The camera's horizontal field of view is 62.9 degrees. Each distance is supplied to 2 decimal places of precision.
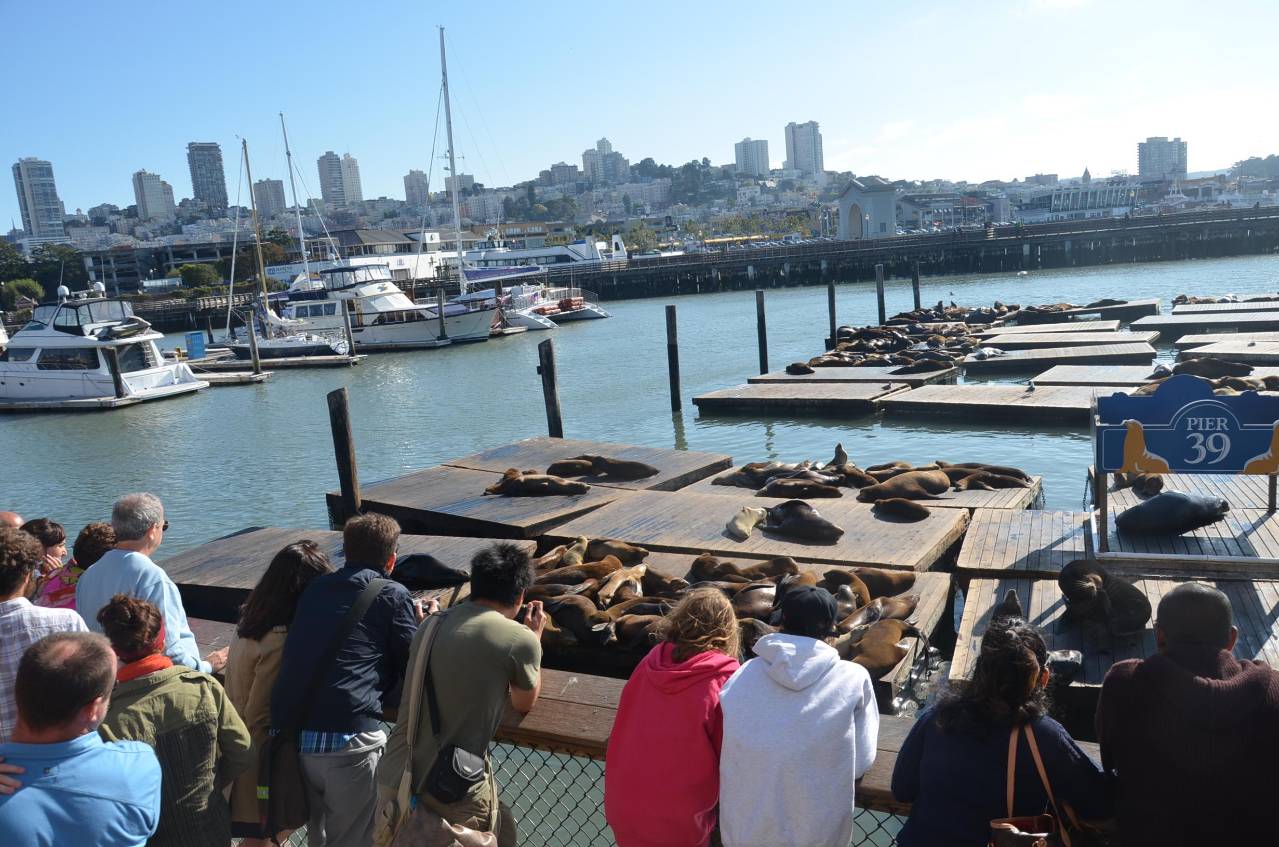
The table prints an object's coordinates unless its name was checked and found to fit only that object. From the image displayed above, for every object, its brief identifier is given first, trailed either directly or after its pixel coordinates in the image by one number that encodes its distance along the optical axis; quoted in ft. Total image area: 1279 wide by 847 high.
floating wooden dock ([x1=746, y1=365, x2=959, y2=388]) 66.13
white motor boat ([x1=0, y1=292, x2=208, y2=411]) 99.35
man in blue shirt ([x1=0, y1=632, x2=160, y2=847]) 7.88
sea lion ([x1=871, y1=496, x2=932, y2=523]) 29.71
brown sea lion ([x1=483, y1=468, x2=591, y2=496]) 36.17
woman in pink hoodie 9.07
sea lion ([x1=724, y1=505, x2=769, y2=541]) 28.81
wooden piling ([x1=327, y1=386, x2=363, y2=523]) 37.24
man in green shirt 10.02
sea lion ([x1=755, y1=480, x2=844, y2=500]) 33.73
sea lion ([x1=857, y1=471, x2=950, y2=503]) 32.50
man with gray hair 12.45
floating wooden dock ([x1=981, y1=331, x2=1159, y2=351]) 76.89
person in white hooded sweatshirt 8.58
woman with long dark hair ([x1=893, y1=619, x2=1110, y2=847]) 8.13
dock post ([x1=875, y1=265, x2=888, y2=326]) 106.74
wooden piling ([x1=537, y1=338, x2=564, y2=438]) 53.31
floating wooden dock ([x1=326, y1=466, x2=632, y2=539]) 33.06
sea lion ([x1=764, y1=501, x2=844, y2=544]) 27.94
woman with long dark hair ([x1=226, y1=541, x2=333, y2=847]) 11.60
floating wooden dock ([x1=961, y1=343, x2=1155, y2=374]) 69.00
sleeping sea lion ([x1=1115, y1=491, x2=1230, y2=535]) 22.56
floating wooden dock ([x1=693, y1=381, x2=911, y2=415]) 60.13
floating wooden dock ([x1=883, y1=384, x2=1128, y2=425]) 52.21
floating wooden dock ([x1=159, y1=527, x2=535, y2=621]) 28.71
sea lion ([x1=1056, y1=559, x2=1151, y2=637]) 19.06
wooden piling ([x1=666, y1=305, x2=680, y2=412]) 70.49
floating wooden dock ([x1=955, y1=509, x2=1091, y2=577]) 23.91
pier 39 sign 22.04
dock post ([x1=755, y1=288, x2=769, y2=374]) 80.28
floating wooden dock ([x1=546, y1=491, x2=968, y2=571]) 26.58
